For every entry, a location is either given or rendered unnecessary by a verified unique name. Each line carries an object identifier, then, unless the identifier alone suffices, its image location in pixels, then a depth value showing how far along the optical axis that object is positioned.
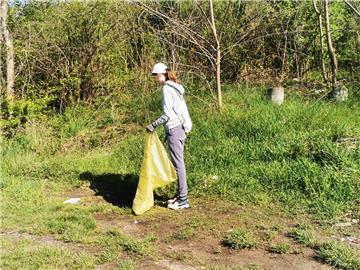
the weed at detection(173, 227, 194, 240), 4.44
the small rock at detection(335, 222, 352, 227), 4.45
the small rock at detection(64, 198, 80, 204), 5.65
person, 5.08
